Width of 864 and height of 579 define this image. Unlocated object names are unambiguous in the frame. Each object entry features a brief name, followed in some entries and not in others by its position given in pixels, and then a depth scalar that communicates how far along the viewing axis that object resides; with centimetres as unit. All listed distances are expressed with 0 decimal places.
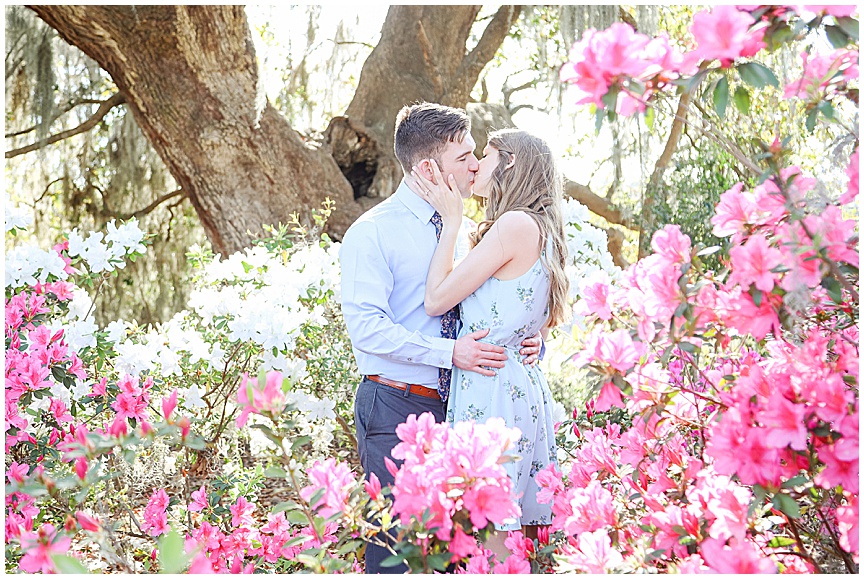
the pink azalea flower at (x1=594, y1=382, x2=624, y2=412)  133
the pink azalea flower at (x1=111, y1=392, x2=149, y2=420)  208
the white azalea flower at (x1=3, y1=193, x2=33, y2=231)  281
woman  207
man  209
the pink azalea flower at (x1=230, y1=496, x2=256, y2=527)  201
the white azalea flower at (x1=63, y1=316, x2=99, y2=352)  257
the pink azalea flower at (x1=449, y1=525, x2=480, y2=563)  118
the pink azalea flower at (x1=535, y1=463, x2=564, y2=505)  168
